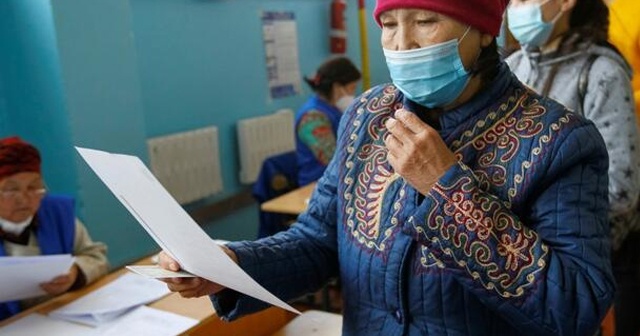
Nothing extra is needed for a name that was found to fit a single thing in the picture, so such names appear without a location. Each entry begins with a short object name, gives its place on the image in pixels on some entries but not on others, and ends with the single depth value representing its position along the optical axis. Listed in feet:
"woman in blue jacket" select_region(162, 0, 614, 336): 2.94
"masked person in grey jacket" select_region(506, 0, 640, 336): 5.65
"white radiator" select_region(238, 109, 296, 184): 13.75
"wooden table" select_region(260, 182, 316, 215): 10.25
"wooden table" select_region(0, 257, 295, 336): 5.93
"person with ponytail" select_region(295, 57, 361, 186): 12.17
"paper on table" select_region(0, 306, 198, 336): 5.69
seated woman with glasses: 6.88
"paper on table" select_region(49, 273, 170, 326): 6.06
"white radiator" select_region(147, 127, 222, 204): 11.89
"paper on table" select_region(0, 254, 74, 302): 6.07
